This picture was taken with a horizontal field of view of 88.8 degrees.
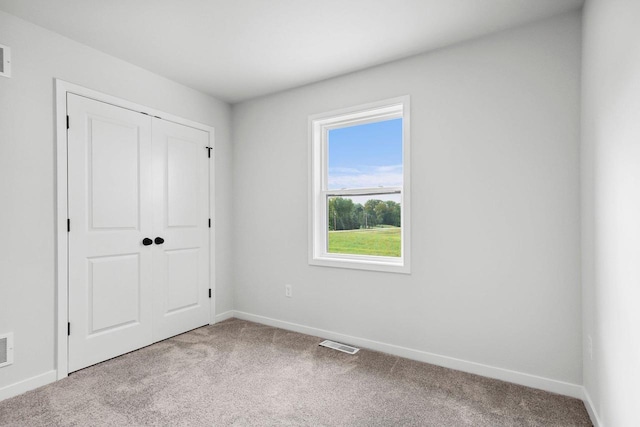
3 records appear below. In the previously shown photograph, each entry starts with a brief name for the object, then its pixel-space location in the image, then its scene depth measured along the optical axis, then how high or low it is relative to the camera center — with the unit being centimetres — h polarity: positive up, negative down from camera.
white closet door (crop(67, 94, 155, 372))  251 -15
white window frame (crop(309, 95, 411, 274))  276 +22
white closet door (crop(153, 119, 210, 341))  312 -16
